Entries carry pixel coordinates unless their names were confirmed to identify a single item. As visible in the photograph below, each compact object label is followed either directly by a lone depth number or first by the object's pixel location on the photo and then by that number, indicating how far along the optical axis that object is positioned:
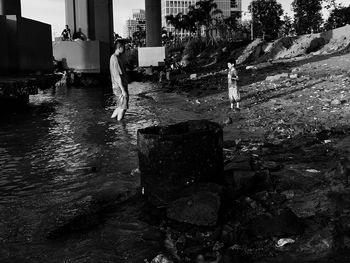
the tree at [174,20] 81.62
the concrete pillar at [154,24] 48.34
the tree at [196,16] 76.19
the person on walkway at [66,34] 31.84
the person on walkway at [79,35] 33.41
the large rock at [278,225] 3.67
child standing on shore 11.48
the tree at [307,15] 49.94
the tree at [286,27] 64.69
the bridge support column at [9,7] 16.89
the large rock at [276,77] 17.37
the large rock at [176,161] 4.40
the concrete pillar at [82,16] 33.88
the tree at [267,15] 61.30
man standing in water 9.77
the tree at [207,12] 74.52
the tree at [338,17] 45.31
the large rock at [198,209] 3.95
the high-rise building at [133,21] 177.19
